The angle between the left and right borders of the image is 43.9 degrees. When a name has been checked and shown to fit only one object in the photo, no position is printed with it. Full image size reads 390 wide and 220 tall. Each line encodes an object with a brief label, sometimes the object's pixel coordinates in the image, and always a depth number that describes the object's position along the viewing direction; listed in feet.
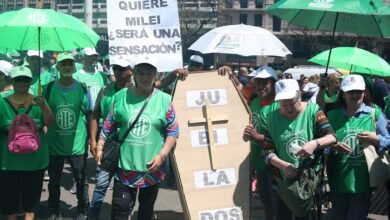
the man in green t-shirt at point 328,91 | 16.17
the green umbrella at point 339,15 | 14.92
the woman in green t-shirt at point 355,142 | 13.34
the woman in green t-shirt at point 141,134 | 13.50
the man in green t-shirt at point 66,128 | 17.35
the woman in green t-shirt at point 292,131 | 12.64
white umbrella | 20.86
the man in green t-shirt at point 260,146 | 15.48
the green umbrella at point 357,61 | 19.54
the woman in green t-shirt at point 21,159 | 15.17
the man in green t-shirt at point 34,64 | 23.89
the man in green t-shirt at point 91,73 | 21.89
